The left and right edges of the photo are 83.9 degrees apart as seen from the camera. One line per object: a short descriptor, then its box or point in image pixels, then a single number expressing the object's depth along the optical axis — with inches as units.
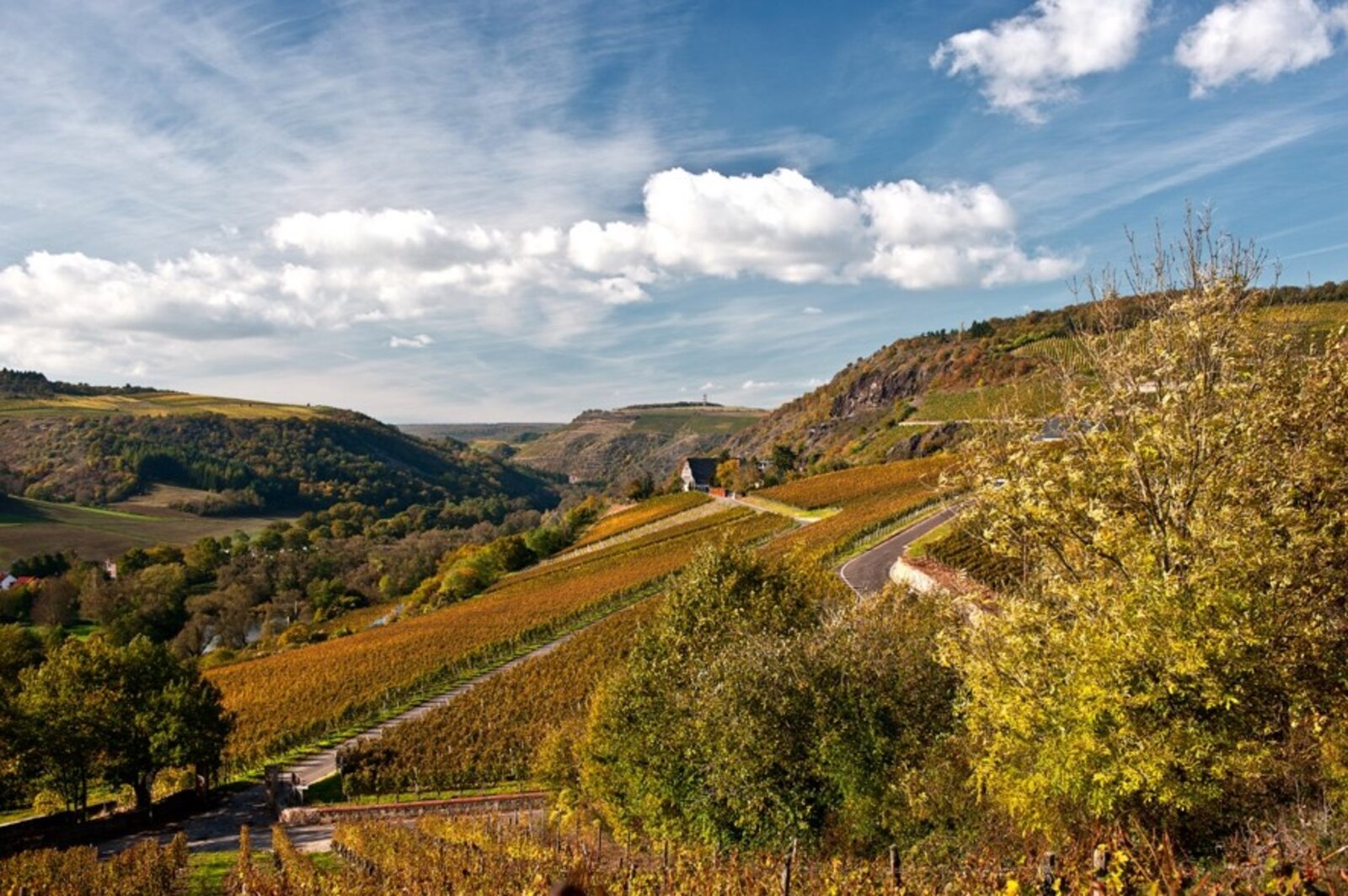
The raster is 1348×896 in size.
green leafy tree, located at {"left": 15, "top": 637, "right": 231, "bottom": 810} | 1127.0
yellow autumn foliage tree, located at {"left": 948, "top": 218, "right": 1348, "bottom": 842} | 439.8
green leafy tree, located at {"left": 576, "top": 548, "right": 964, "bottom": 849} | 652.1
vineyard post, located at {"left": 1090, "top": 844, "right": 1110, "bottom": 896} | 276.1
